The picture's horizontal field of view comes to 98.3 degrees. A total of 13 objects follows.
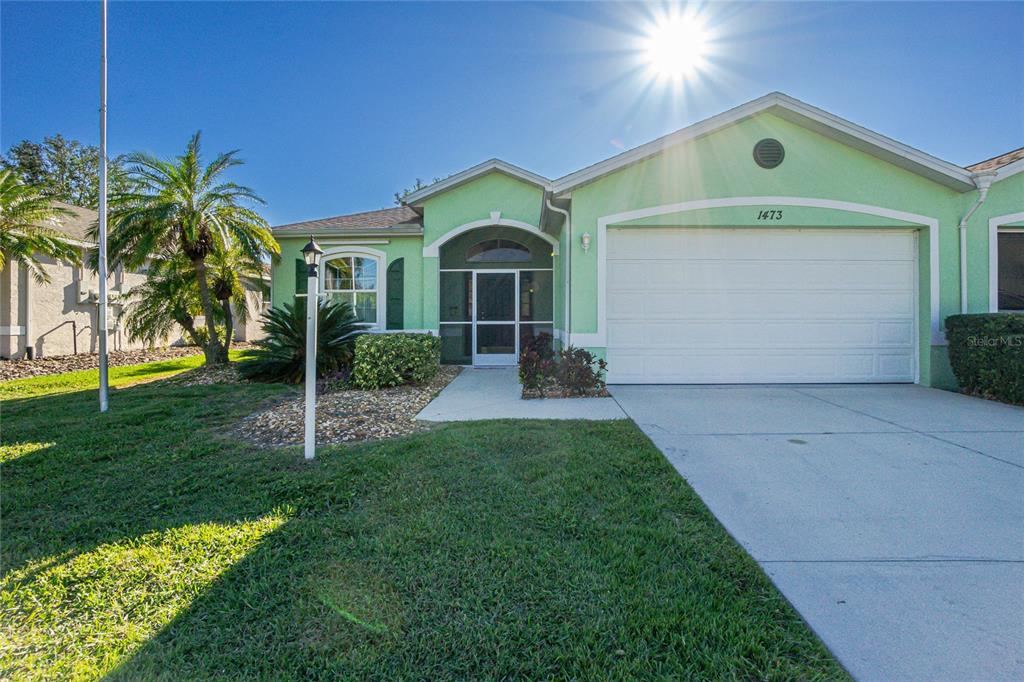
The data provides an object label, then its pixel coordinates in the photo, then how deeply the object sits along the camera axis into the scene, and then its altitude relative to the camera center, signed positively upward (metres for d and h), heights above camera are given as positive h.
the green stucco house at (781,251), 7.36 +1.56
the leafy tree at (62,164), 27.46 +11.32
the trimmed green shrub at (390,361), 7.88 -0.36
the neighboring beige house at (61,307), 12.02 +1.05
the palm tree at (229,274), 11.14 +1.77
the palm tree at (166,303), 10.62 +1.00
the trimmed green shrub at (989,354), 6.24 -0.19
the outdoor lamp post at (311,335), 4.24 +0.07
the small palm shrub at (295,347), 8.61 -0.10
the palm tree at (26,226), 10.57 +2.85
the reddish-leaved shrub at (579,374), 7.09 -0.51
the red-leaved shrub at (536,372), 7.22 -0.49
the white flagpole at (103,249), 6.12 +1.35
